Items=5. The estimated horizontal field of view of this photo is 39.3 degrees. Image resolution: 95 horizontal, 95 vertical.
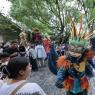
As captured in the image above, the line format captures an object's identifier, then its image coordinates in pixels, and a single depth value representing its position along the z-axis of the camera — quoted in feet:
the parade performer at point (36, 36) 14.28
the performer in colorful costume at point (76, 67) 6.36
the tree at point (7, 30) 31.92
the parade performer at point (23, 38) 14.44
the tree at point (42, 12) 30.31
